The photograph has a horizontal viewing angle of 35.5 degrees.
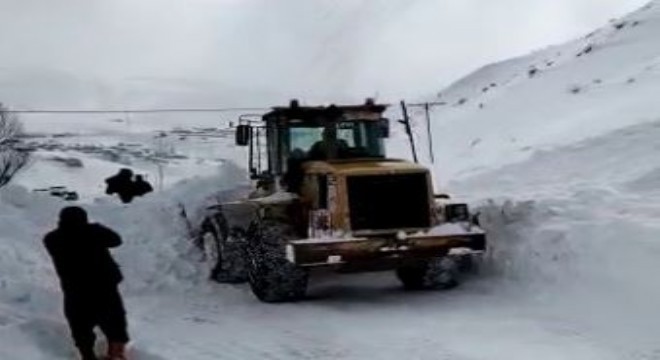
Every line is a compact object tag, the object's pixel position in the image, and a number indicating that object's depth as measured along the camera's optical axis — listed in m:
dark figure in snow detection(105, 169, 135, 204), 19.19
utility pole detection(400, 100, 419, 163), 13.60
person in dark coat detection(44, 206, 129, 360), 8.73
